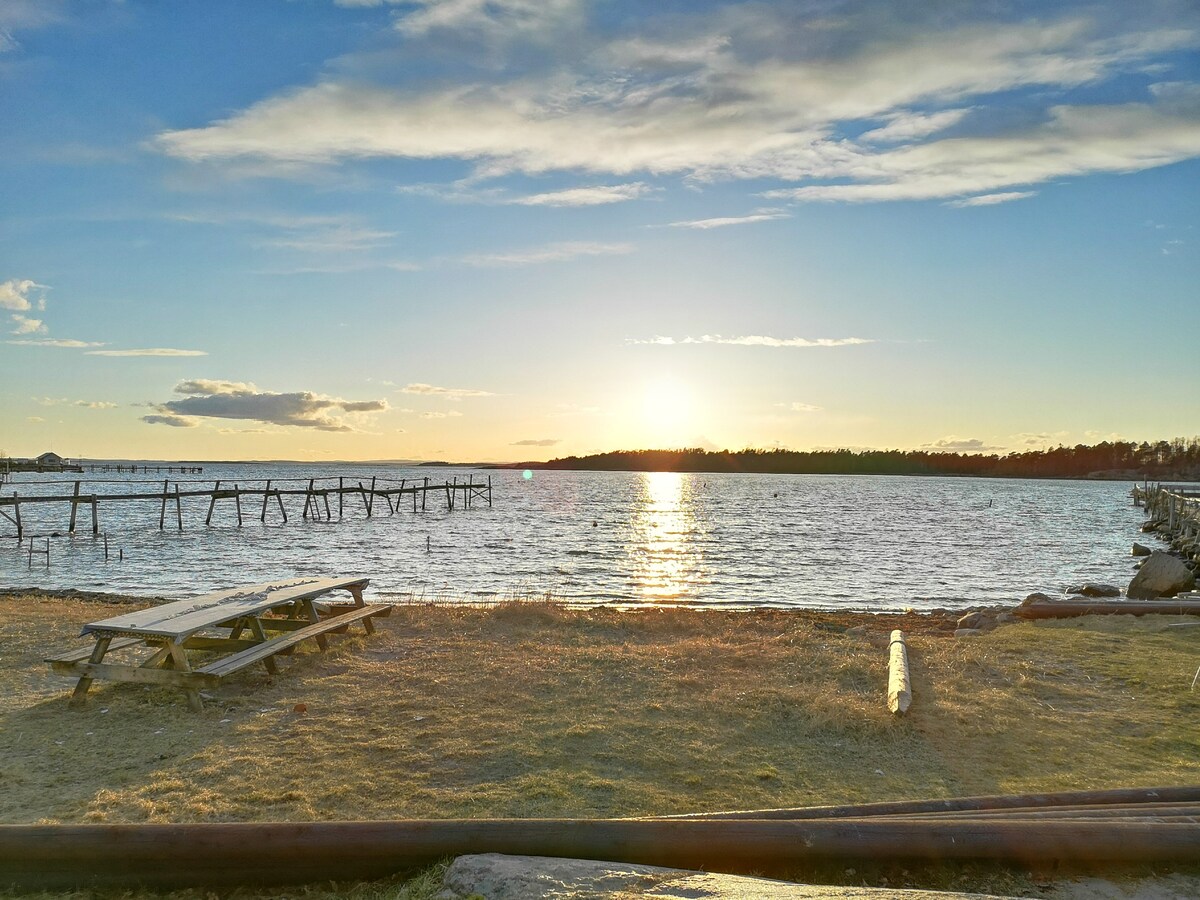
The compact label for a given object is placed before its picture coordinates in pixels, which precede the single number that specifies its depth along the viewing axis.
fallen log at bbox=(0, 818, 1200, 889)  3.82
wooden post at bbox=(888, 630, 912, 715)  7.25
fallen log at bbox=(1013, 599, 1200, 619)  12.64
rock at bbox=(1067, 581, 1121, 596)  18.58
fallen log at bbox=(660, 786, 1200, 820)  4.52
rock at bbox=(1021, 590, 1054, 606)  14.03
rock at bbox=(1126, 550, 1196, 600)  17.03
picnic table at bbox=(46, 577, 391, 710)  7.32
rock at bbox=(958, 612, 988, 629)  13.27
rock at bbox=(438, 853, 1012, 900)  3.32
